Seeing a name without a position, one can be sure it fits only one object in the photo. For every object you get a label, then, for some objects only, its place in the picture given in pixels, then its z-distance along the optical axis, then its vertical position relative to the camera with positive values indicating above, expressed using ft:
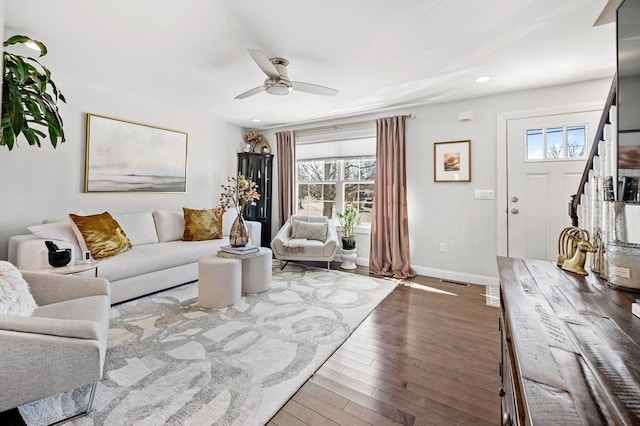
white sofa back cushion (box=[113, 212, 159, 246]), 11.41 -0.51
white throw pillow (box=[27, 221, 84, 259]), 8.63 -0.60
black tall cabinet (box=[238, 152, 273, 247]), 16.87 +2.34
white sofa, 8.19 -1.38
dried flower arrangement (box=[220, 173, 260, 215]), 9.87 +0.74
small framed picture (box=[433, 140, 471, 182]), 12.27 +2.51
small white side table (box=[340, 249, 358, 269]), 14.37 -2.12
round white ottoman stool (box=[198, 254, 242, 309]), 9.07 -2.17
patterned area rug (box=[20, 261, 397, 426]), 4.81 -3.21
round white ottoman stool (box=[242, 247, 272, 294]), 10.32 -2.11
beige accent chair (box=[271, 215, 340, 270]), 13.30 -1.54
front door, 10.36 +1.70
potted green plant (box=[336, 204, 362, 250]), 14.55 -0.46
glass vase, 9.93 -0.66
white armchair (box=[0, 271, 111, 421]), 3.70 -2.00
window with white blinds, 15.14 +2.69
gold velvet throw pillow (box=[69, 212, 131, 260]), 9.27 -0.71
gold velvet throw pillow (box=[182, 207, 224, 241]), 12.71 -0.41
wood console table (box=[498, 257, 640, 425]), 1.60 -1.02
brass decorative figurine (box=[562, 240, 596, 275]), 4.21 -0.61
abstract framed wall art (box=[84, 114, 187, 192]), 11.37 +2.56
